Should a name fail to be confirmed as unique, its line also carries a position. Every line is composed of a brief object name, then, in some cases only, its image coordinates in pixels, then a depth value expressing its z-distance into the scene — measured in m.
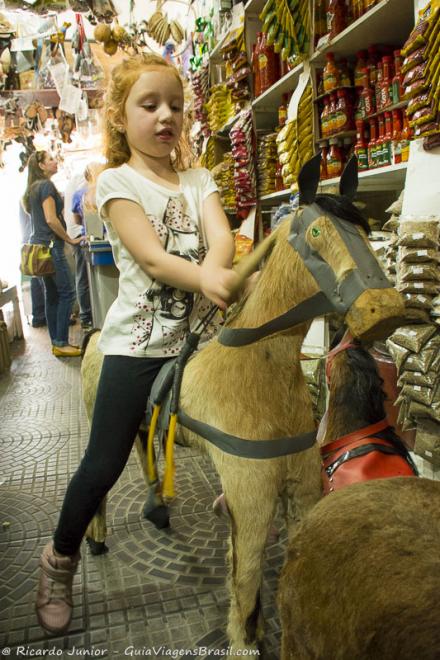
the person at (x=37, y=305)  7.18
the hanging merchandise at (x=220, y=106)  4.20
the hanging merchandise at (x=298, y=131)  2.67
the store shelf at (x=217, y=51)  3.92
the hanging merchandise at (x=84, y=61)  5.50
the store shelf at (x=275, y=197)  3.29
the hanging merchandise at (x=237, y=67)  3.58
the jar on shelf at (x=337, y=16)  2.33
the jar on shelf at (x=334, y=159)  2.57
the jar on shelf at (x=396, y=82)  2.10
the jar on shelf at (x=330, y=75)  2.44
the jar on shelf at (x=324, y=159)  2.65
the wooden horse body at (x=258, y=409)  1.15
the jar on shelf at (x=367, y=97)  2.31
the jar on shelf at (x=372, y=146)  2.25
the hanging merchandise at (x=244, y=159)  3.63
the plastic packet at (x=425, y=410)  1.67
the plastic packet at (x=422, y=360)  1.68
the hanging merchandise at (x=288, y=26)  2.52
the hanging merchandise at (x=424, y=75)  1.58
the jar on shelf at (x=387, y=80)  2.16
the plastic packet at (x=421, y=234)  1.65
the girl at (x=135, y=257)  1.37
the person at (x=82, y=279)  5.97
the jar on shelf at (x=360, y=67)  2.35
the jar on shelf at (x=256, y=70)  3.42
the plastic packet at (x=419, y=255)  1.66
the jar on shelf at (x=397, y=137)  2.09
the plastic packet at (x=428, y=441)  1.71
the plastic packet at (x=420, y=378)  1.68
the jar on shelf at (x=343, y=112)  2.43
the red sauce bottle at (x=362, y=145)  2.33
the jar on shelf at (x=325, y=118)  2.53
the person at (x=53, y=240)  5.33
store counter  4.05
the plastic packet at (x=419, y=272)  1.67
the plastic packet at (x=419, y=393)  1.70
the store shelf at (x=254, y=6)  3.30
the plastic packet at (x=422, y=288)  1.69
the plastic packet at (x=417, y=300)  1.71
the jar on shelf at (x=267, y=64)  3.29
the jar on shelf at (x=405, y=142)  2.00
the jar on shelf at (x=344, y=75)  2.44
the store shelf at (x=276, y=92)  2.90
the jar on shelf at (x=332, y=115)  2.48
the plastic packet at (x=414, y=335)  1.70
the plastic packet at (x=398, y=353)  1.75
